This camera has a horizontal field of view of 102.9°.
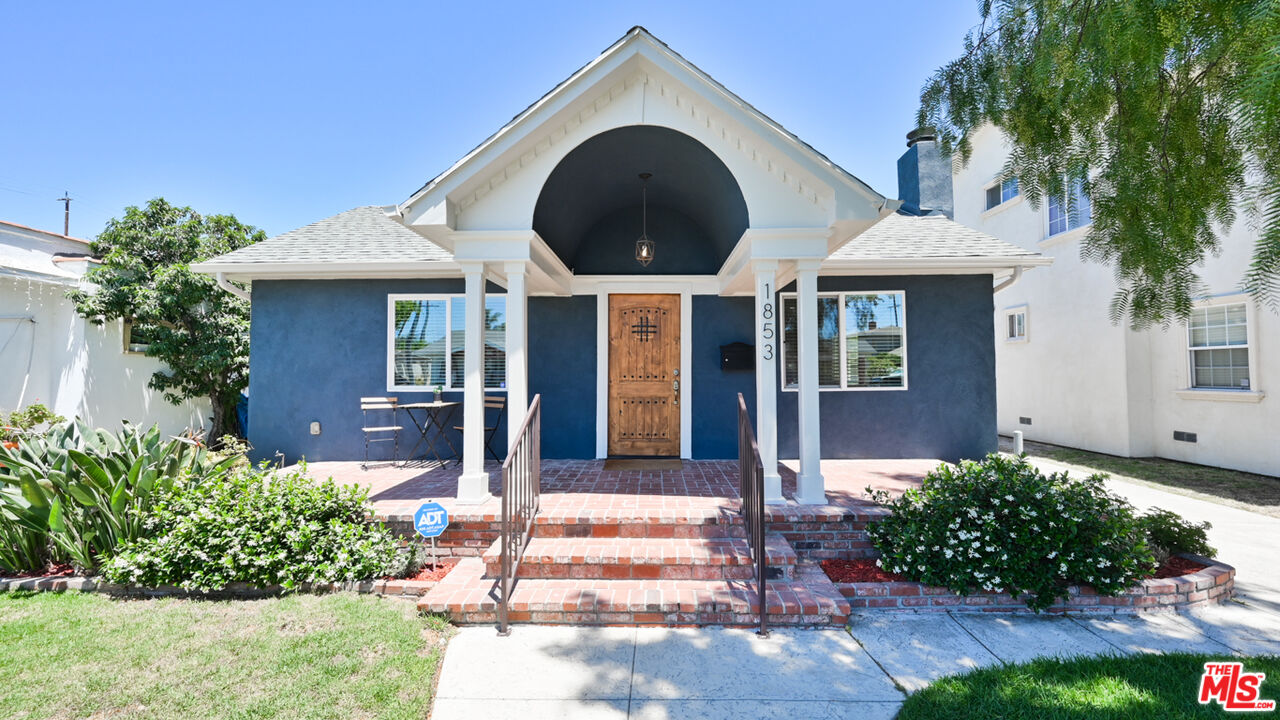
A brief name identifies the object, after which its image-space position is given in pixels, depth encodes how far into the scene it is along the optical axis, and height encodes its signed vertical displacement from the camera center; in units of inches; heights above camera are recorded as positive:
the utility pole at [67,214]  953.5 +305.5
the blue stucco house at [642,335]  280.1 +21.5
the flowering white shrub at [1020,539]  143.7 -49.1
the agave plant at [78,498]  153.3 -37.4
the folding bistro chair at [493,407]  266.5 -20.8
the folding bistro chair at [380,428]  270.4 -27.7
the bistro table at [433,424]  283.3 -28.4
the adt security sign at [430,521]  155.9 -45.1
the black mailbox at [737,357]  279.9 +8.7
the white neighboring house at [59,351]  347.3 +18.2
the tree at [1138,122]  110.3 +66.1
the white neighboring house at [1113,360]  303.3 +8.1
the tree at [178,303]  375.9 +54.5
